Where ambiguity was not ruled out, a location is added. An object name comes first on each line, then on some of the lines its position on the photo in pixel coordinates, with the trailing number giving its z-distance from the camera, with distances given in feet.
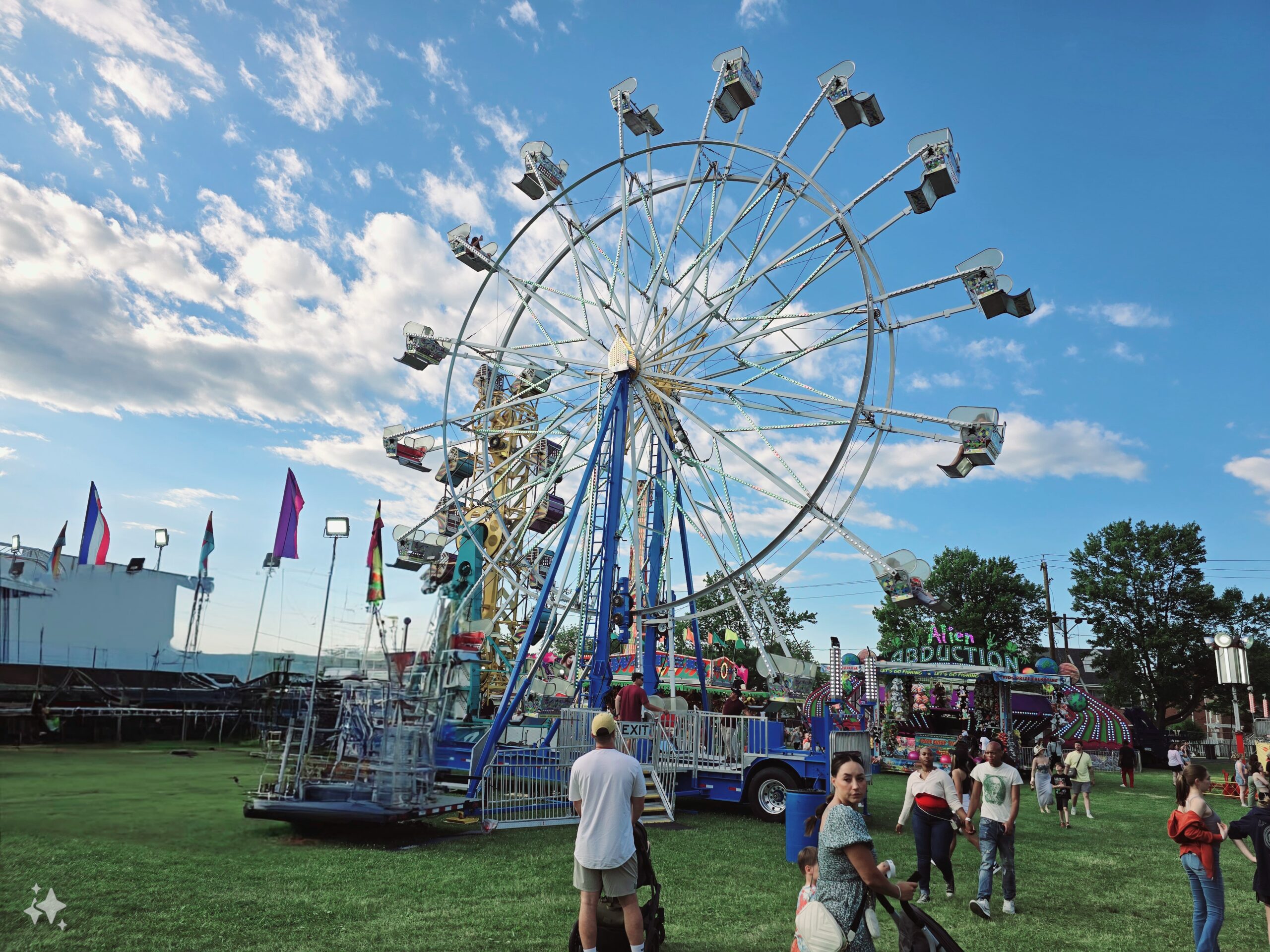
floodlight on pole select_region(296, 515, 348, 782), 46.26
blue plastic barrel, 29.81
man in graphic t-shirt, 24.16
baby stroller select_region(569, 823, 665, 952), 15.97
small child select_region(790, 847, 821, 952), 14.26
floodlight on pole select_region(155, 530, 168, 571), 113.29
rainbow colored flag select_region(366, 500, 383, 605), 46.14
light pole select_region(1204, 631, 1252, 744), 74.74
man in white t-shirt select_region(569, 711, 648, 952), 15.72
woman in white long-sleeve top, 23.97
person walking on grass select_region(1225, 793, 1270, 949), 19.20
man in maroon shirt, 41.65
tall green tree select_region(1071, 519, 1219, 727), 142.61
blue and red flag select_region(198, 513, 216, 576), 99.45
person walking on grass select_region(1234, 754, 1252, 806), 68.85
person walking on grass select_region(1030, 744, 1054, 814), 55.31
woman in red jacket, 18.70
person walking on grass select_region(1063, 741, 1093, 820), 52.95
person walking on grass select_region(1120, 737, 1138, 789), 78.33
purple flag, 57.62
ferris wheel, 47.24
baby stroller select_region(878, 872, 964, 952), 11.44
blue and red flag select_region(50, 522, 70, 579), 97.50
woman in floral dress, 11.44
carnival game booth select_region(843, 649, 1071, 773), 86.12
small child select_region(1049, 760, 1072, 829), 47.26
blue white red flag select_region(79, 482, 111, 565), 91.45
